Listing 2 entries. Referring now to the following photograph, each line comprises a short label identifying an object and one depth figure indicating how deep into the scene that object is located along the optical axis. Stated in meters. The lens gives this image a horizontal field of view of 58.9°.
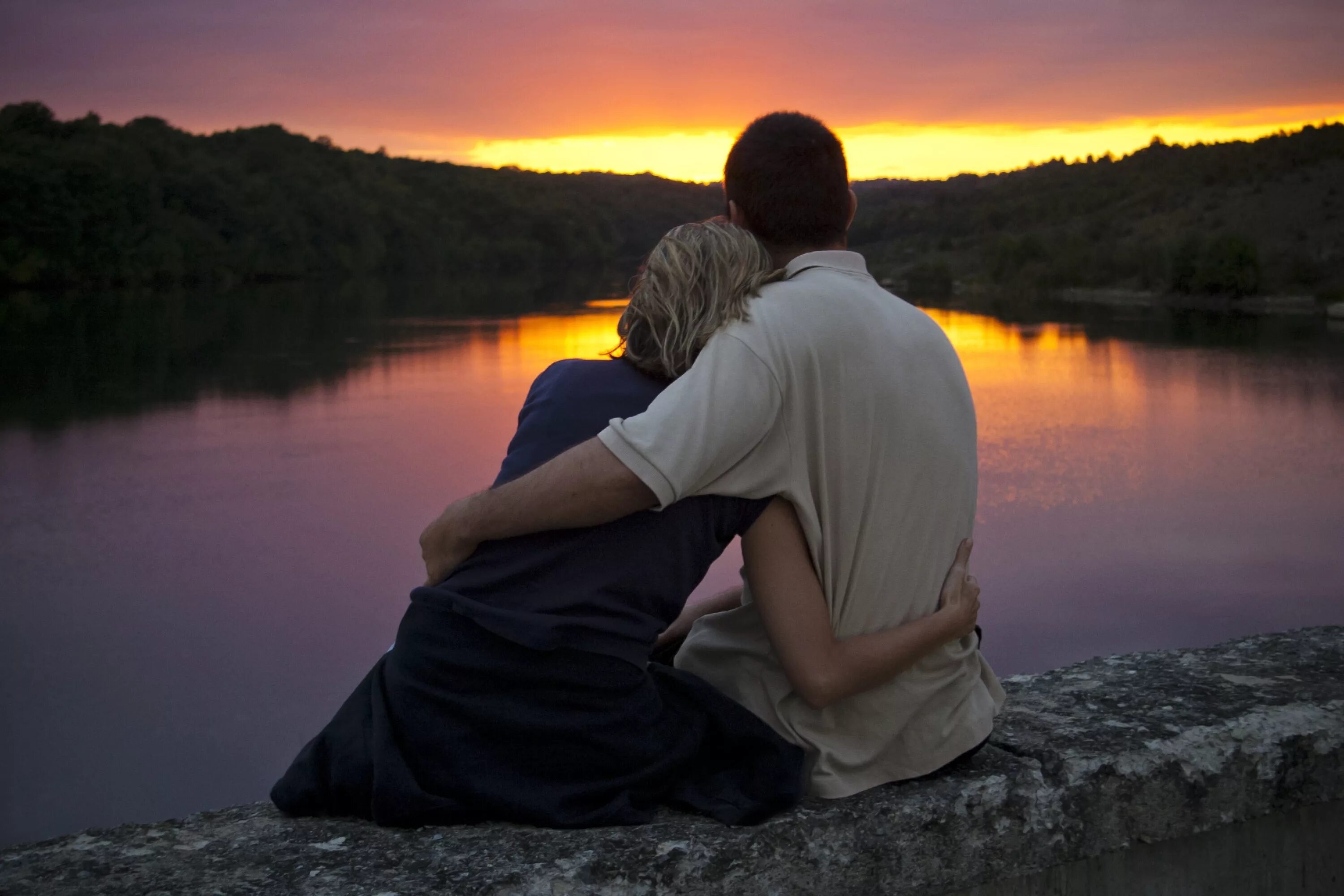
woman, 1.47
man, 1.40
